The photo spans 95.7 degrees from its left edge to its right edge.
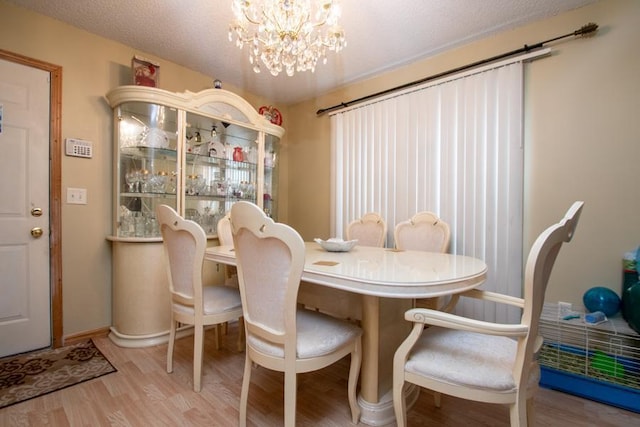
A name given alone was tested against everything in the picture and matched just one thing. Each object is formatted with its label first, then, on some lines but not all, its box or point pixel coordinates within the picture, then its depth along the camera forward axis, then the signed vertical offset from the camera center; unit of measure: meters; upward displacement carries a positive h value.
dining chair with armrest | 0.94 -0.56
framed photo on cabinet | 2.37 +1.13
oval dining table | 1.10 -0.29
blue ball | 1.77 -0.54
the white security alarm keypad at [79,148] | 2.25 +0.47
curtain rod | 1.94 +1.20
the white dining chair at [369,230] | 2.64 -0.18
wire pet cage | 1.57 -0.85
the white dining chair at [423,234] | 2.29 -0.18
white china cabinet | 2.28 +0.30
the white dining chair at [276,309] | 1.15 -0.42
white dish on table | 1.90 -0.23
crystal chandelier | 1.64 +1.05
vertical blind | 2.21 +0.42
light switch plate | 2.27 +0.09
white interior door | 2.04 -0.02
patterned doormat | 1.65 -1.06
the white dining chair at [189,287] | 1.67 -0.48
